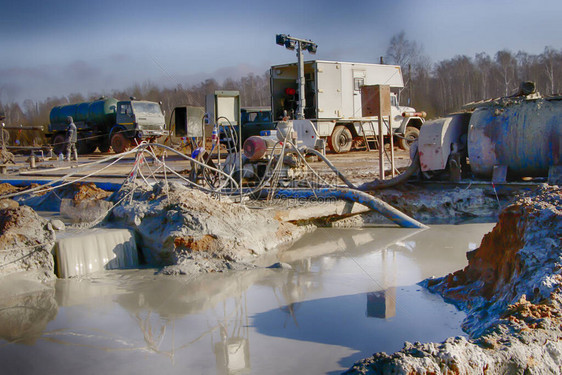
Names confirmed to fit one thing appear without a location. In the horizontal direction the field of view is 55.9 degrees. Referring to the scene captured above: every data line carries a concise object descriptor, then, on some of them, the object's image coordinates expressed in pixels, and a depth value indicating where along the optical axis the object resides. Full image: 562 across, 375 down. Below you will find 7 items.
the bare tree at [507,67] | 42.88
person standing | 21.15
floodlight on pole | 17.28
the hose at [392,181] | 9.49
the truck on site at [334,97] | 17.91
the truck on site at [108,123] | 23.05
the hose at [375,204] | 8.35
